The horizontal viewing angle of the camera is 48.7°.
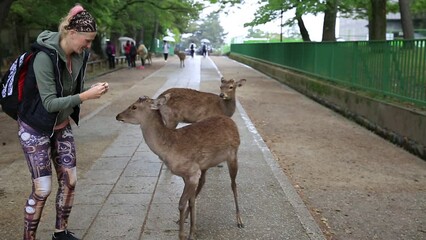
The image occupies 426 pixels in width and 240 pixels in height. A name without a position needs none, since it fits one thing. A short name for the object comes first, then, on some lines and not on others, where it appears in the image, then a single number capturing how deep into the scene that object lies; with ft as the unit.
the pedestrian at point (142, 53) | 100.32
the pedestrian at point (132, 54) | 99.04
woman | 10.35
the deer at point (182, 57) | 100.83
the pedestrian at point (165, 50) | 129.16
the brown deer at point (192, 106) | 20.77
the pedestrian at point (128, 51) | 99.20
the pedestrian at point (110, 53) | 91.66
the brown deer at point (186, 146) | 12.92
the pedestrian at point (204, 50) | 171.42
